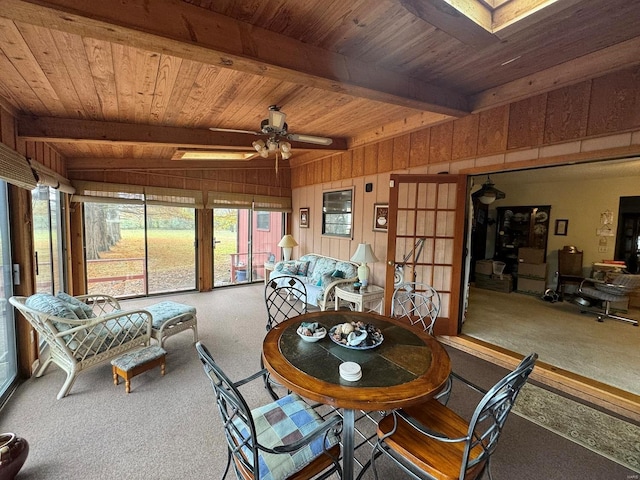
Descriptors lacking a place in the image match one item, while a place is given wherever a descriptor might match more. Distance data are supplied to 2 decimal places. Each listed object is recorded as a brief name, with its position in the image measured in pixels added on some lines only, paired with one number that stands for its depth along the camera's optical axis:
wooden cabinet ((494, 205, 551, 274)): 6.21
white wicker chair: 2.23
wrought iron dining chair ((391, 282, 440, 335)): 3.56
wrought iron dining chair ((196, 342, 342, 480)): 1.11
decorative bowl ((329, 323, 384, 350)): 1.69
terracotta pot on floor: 1.48
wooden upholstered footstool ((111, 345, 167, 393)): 2.36
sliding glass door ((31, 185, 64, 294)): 2.99
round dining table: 1.26
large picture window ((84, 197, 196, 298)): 4.92
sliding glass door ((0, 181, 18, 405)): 2.34
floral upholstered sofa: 4.18
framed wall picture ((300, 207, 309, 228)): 6.09
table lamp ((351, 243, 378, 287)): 3.93
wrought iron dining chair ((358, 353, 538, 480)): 1.13
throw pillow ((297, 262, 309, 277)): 5.20
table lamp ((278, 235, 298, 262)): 5.88
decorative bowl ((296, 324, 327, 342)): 1.78
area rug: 1.82
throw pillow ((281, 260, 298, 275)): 5.10
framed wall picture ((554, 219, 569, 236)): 5.87
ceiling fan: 2.68
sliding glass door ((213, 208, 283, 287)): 6.07
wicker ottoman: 2.97
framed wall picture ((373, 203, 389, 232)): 4.17
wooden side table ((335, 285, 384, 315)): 3.72
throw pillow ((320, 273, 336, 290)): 4.23
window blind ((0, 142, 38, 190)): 2.04
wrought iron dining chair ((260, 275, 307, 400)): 4.43
